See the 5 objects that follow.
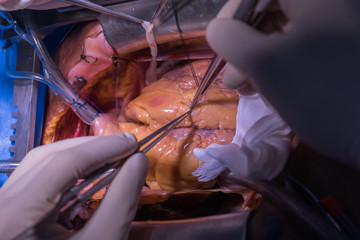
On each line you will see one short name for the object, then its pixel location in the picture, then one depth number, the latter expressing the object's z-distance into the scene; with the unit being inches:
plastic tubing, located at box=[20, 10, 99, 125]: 16.9
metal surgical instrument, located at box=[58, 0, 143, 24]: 14.3
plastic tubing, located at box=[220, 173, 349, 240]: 9.2
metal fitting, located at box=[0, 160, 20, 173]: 13.7
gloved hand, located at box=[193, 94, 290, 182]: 10.9
